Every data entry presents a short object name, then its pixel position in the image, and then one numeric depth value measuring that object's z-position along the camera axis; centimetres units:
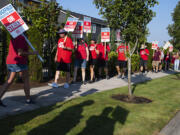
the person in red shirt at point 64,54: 727
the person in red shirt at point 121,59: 1085
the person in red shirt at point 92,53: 932
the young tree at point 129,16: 574
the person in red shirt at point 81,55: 834
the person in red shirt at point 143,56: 1396
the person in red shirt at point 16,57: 453
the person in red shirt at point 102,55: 1034
